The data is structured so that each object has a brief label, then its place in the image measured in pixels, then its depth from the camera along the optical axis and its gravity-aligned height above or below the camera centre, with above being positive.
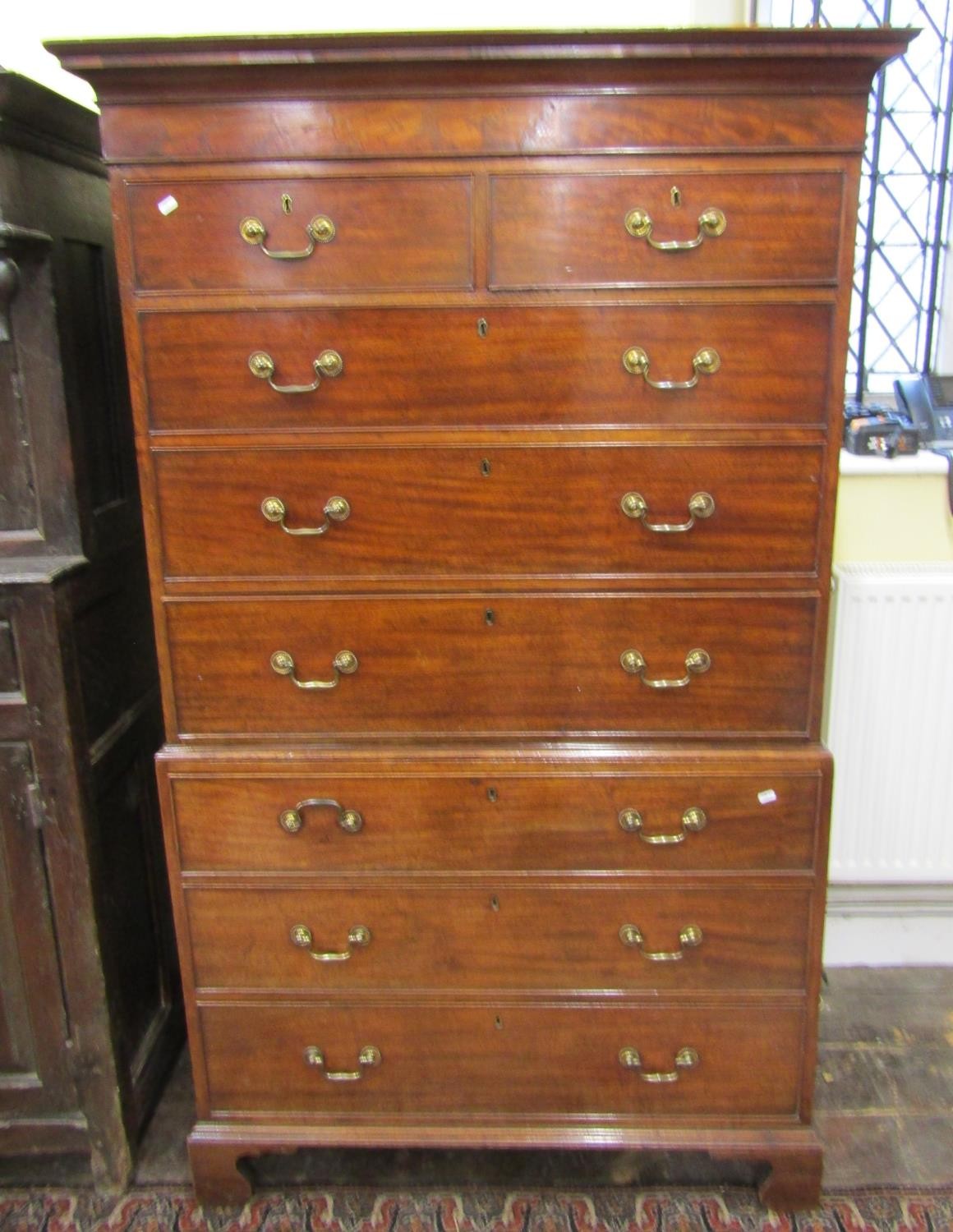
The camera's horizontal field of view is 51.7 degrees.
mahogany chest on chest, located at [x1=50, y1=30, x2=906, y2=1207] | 1.19 -0.24
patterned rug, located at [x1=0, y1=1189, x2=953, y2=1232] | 1.50 -1.25
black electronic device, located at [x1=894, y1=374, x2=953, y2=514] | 1.89 -0.06
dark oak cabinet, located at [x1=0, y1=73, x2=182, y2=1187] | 1.33 -0.41
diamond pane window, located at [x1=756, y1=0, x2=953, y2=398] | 1.91 +0.36
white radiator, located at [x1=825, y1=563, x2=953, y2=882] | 1.79 -0.64
